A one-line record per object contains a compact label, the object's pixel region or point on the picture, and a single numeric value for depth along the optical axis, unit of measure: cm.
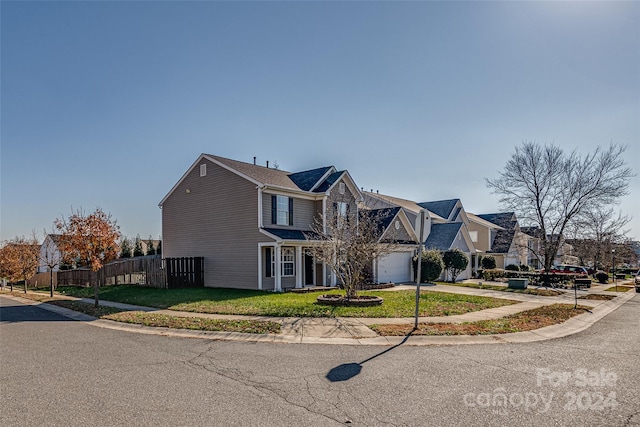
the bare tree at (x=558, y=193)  2980
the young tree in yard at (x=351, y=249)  1513
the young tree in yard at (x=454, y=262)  3006
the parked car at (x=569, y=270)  3414
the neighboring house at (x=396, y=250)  2588
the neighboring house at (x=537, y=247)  3234
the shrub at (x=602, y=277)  3588
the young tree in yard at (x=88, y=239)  1572
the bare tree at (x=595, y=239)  3084
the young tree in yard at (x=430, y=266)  2714
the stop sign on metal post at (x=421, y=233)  990
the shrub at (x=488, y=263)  3816
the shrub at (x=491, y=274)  3266
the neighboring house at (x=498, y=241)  4278
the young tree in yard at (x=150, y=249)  4664
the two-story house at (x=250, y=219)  2105
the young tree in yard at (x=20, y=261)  2905
